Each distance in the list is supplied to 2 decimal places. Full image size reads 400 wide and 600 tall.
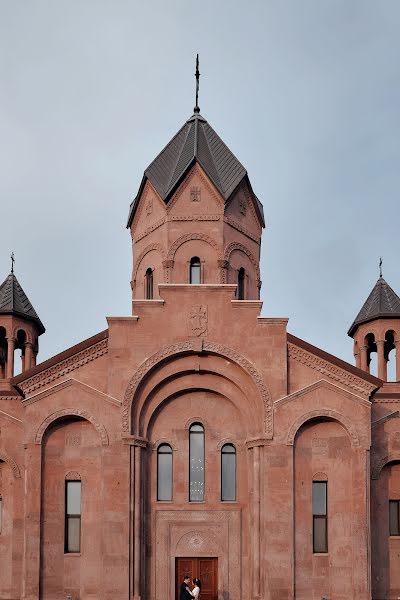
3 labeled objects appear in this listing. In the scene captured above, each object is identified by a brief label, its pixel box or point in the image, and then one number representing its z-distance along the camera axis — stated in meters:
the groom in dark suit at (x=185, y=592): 29.02
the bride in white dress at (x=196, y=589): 29.25
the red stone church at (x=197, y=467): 30.45
